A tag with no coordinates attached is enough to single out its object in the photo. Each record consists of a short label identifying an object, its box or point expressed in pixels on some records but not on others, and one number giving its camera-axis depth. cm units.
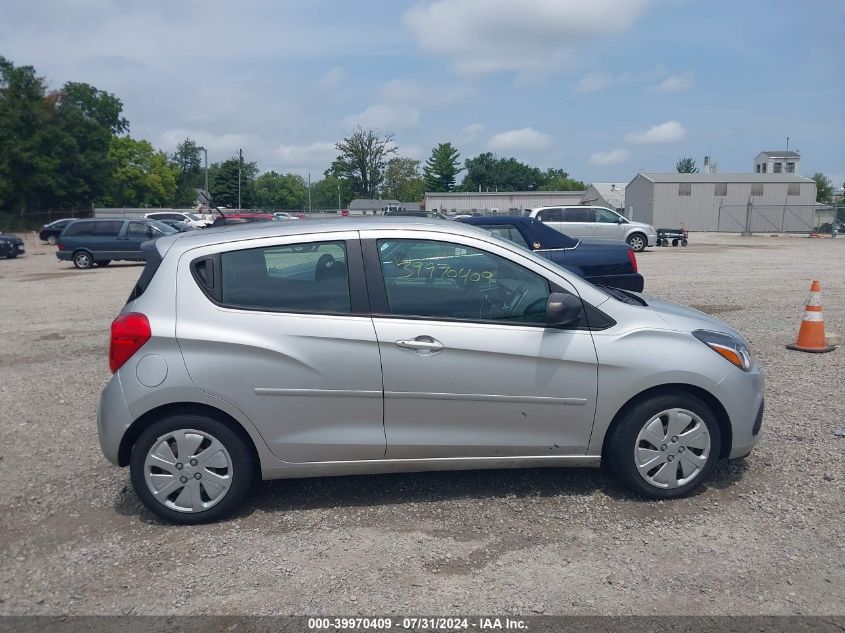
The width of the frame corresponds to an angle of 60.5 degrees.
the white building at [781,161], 9269
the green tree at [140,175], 8656
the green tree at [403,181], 9644
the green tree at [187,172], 10462
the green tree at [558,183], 12014
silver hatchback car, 427
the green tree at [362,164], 9275
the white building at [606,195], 7894
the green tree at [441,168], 10144
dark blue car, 895
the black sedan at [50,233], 4147
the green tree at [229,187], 7725
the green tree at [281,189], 10854
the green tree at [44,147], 6156
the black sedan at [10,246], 3153
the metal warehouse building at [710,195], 5906
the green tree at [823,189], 9098
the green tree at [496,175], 10906
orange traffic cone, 855
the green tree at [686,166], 12514
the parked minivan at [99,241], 2536
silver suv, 2684
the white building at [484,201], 7362
